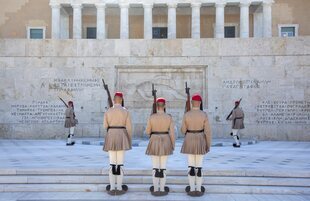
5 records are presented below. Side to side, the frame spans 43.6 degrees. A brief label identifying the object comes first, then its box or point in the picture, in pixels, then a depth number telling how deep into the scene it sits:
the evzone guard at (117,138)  8.33
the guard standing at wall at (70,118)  16.05
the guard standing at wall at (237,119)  15.85
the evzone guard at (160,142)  8.23
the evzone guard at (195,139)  8.26
